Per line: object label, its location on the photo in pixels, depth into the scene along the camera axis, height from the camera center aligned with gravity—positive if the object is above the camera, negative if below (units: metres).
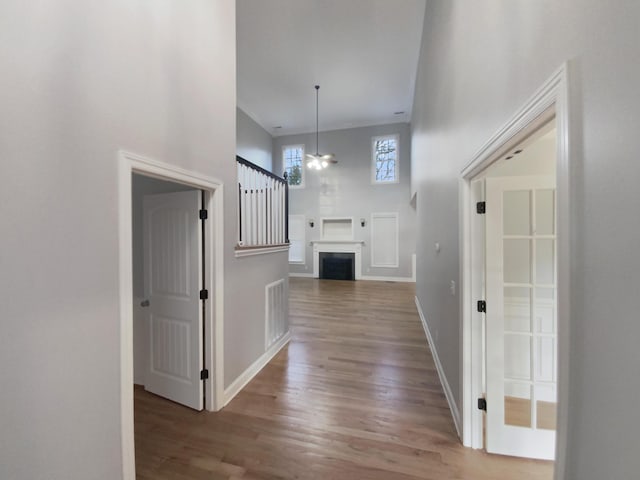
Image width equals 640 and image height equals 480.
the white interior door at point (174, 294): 2.36 -0.52
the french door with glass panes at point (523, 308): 1.87 -0.54
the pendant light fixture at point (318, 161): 7.11 +2.14
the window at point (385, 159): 8.80 +2.67
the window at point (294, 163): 9.58 +2.78
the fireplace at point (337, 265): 9.07 -0.99
